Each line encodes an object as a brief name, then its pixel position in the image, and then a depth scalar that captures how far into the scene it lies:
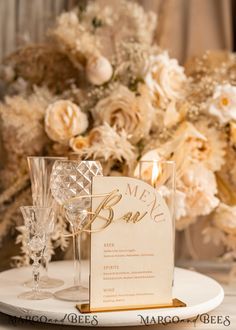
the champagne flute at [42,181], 1.03
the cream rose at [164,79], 1.28
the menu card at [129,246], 0.86
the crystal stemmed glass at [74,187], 0.92
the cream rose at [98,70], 1.33
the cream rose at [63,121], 1.29
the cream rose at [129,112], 1.27
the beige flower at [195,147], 1.24
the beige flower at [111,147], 1.21
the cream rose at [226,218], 1.24
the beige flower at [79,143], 1.28
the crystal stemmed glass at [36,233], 0.94
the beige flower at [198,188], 1.24
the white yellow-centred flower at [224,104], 1.26
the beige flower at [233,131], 1.28
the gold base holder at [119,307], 0.86
